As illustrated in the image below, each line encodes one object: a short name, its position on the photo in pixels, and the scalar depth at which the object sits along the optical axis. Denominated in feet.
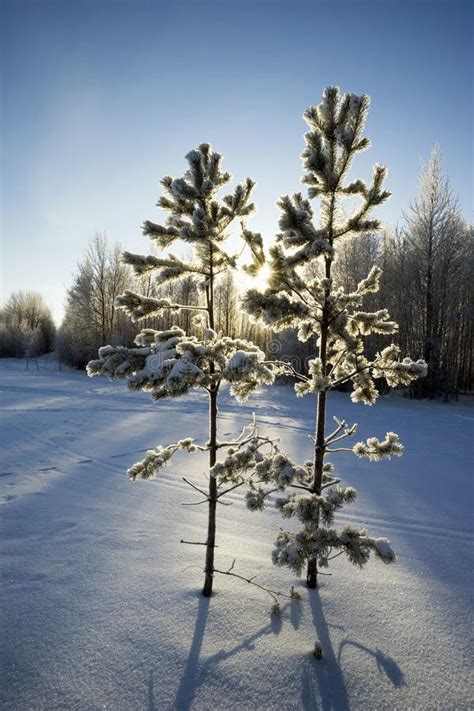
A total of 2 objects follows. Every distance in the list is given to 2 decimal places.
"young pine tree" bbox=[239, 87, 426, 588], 9.68
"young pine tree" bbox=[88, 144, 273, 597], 9.08
